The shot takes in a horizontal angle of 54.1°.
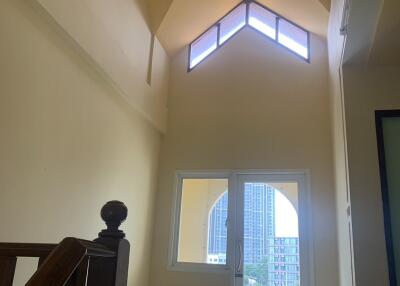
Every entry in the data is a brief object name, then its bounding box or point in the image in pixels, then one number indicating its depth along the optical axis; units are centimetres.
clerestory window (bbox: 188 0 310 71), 490
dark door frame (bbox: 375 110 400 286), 264
